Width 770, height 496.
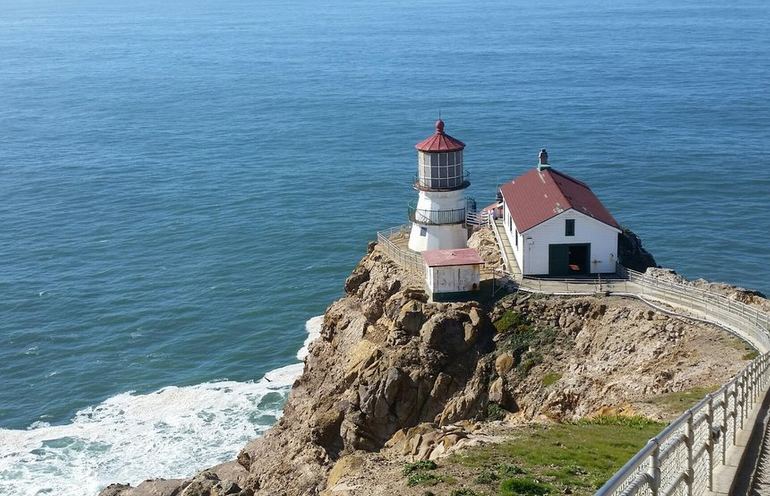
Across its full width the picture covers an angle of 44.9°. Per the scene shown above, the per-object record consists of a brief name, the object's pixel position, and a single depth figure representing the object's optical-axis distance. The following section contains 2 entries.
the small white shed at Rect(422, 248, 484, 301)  38.59
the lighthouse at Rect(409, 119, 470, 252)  42.66
